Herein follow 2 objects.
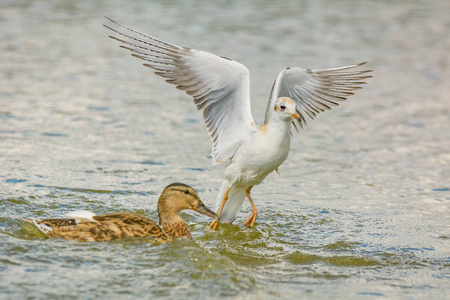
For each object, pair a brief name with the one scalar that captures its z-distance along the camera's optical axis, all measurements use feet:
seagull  57.26
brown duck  50.90
